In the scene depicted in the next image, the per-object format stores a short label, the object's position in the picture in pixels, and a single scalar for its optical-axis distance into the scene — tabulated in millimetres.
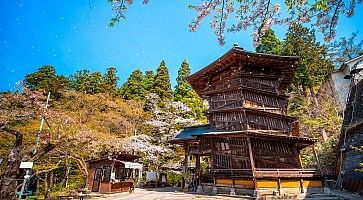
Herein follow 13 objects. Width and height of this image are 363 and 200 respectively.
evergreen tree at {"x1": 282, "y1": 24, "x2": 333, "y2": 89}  31922
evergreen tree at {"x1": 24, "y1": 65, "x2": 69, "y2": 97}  36375
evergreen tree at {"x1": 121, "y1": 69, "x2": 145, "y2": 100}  40028
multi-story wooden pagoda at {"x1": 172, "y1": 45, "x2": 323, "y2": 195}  15211
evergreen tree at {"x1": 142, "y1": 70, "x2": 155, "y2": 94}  42606
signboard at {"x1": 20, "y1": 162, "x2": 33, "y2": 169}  11448
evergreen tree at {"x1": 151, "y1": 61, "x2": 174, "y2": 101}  38844
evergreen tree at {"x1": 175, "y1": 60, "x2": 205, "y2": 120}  37781
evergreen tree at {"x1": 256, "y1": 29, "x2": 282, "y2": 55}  38069
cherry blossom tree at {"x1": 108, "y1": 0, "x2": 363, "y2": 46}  4344
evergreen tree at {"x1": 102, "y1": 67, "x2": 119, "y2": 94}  40962
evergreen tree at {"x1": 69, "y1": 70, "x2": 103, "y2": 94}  40969
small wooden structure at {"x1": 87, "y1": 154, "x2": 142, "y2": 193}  20203
